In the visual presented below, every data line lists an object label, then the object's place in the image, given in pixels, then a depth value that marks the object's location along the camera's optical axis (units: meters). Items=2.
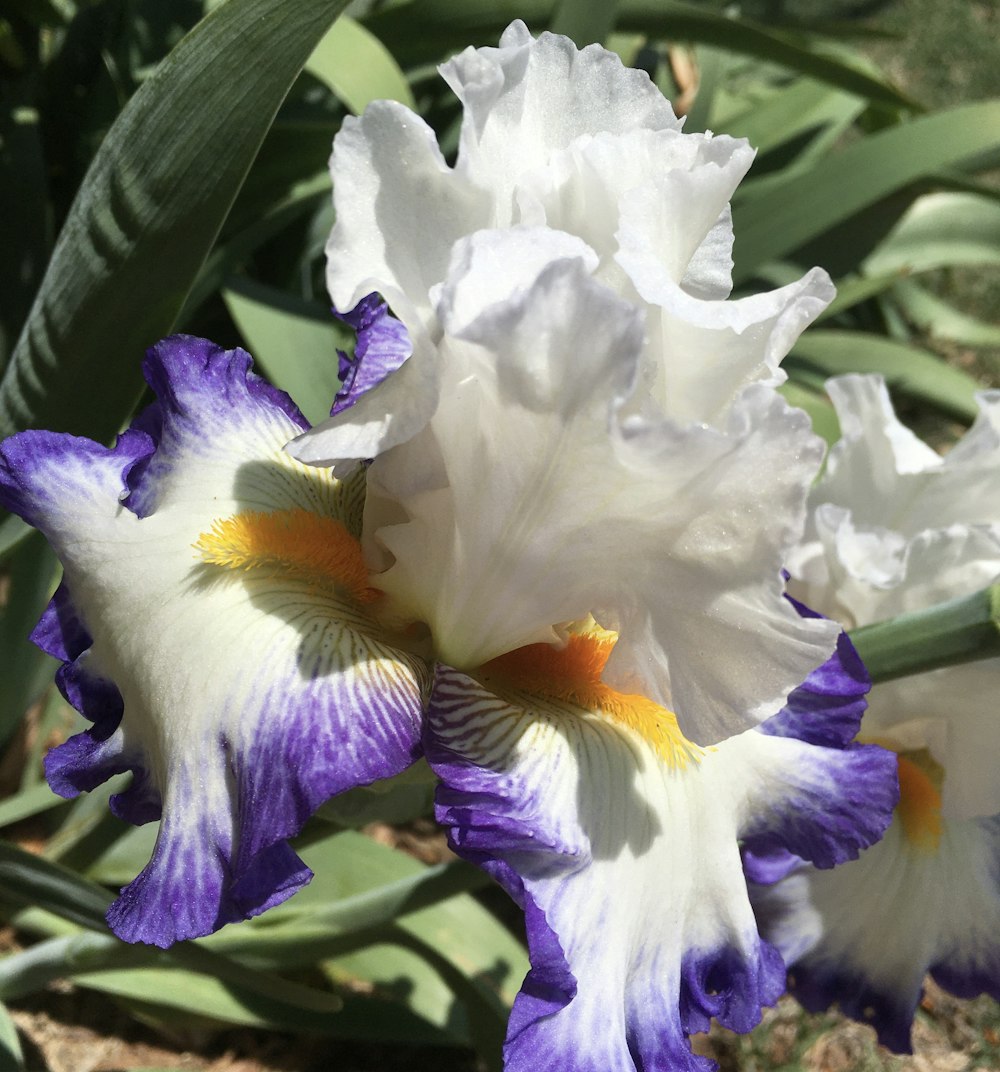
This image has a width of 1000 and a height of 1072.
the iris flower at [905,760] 0.35
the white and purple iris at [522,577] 0.28
